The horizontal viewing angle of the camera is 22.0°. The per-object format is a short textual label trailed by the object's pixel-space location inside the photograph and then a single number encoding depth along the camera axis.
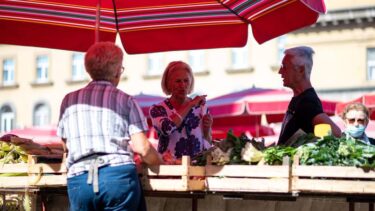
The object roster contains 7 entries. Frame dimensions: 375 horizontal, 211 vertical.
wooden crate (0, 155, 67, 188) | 6.22
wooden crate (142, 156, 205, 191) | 5.67
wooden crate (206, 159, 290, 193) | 5.51
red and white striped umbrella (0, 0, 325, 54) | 8.05
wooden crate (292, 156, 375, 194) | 5.43
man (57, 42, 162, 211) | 5.50
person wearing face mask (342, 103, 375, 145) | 8.08
